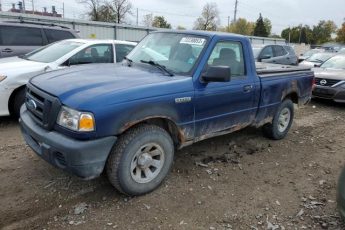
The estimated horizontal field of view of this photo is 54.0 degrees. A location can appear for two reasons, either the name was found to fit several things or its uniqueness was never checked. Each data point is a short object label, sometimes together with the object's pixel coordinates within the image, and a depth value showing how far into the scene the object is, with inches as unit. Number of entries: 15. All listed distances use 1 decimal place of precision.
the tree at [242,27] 3085.6
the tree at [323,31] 3673.7
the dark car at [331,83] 366.5
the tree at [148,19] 2387.1
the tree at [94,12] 1717.5
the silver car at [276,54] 516.4
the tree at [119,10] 1750.7
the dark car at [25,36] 334.3
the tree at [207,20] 2518.8
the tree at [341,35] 3506.4
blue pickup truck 128.8
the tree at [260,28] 3077.3
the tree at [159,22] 2554.1
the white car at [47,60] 229.8
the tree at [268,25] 3647.1
